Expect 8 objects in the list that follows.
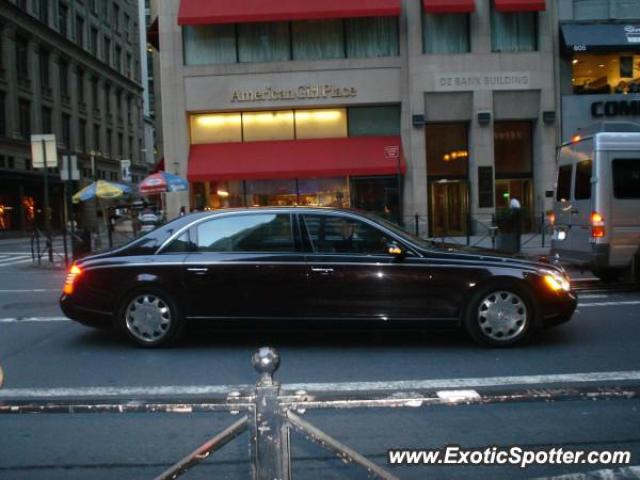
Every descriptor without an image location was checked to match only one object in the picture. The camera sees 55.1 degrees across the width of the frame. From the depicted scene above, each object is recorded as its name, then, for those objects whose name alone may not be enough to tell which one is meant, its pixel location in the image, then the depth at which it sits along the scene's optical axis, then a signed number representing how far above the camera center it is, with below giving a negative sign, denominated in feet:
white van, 33.40 +0.14
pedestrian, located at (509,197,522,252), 52.29 -1.35
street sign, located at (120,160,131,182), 119.55 +9.93
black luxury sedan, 21.79 -2.41
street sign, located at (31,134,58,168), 58.13 +6.89
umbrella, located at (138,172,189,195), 68.59 +3.96
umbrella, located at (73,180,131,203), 76.64 +3.77
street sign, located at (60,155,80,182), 58.80 +5.03
